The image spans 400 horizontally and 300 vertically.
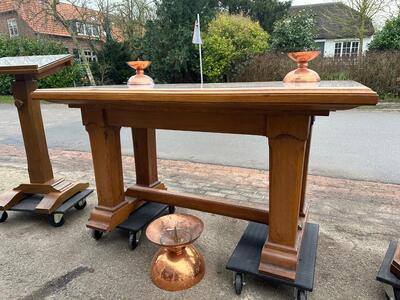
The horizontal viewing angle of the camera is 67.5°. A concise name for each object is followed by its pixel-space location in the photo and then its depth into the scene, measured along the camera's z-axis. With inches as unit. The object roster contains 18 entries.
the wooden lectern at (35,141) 92.0
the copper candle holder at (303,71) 63.4
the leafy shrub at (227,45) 446.6
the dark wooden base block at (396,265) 59.8
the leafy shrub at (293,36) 501.4
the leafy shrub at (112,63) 543.2
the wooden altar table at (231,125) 50.3
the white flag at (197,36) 297.0
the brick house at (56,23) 570.3
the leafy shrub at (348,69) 348.8
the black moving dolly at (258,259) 61.4
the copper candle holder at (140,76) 83.7
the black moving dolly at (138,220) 82.1
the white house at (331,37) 814.5
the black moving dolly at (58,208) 94.2
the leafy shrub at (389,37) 444.8
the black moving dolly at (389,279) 58.8
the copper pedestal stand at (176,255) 66.9
